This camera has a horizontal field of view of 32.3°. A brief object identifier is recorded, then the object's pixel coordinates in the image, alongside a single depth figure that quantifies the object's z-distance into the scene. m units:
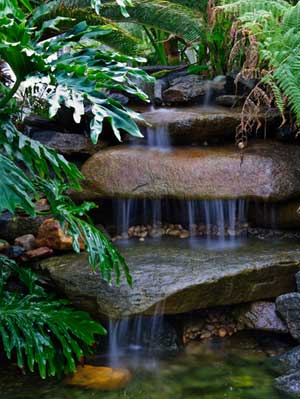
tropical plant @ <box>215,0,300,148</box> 3.20
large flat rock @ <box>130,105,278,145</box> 4.30
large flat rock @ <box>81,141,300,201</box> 3.87
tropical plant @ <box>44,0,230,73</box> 4.82
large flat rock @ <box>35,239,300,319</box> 2.96
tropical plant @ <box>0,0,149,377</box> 1.90
